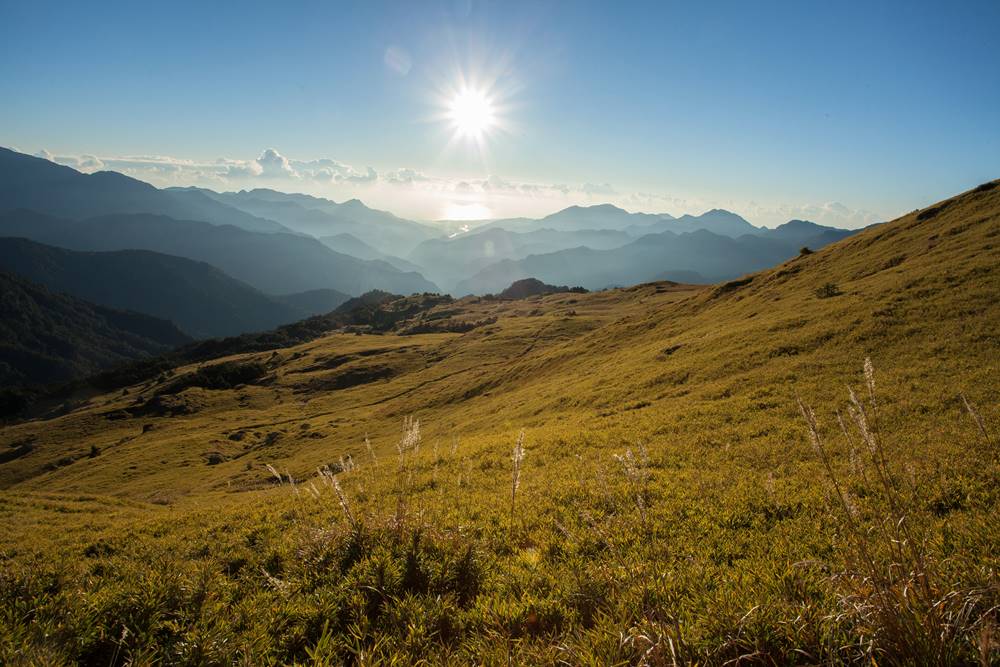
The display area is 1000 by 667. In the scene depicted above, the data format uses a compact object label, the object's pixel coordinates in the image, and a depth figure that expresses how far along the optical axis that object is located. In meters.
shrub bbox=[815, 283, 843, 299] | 32.06
